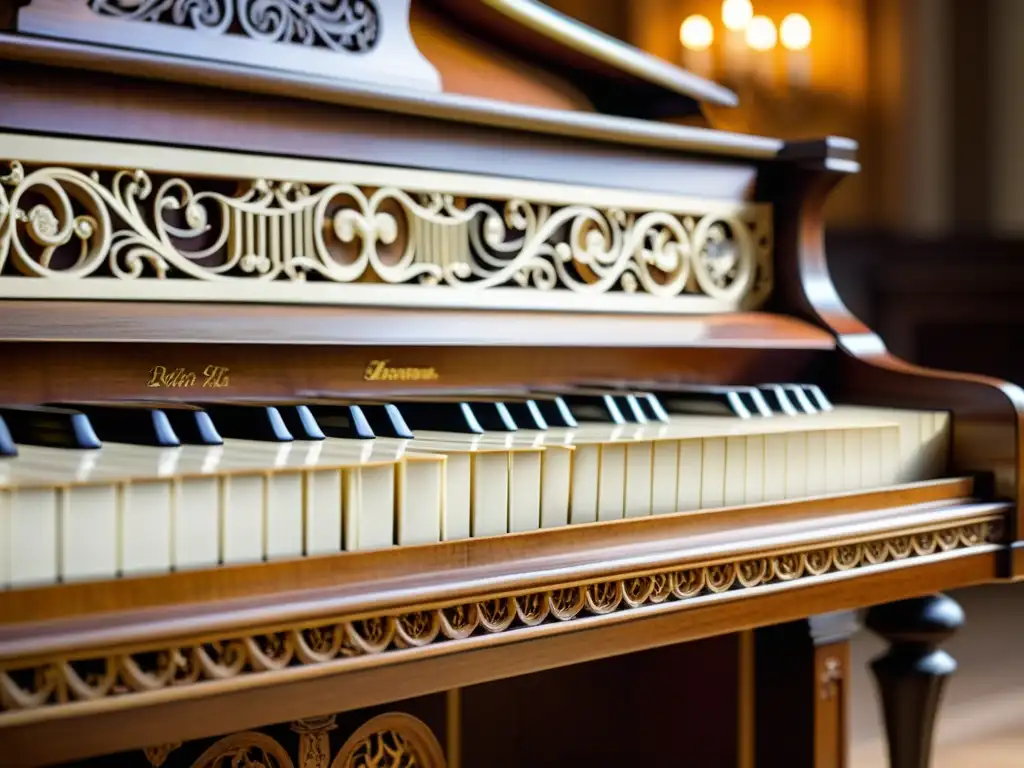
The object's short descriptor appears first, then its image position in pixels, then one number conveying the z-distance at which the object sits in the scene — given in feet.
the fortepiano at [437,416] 3.18
